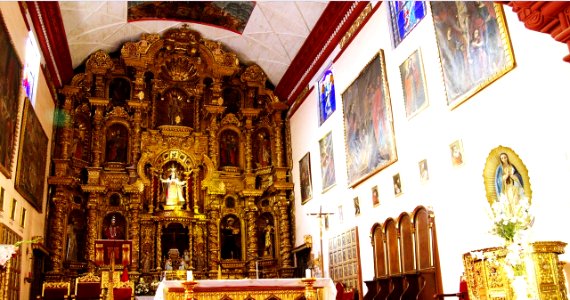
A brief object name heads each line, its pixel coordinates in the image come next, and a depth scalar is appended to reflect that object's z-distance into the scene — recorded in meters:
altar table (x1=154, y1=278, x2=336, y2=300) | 11.20
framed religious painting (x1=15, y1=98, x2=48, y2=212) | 13.03
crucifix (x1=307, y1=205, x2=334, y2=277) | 17.11
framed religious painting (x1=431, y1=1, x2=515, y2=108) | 8.94
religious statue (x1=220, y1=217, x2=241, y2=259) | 20.19
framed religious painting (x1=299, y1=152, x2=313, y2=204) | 18.77
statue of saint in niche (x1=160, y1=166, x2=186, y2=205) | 19.55
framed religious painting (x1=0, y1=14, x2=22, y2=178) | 10.92
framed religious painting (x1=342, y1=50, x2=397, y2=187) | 13.32
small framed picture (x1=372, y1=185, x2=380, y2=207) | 13.77
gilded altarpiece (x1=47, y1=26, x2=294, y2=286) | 18.80
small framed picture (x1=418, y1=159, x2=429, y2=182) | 11.48
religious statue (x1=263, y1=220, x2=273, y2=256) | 20.09
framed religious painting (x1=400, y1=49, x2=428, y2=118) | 11.71
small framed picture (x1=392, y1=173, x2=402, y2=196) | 12.62
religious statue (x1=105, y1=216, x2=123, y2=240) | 18.73
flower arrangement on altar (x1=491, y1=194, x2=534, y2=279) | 7.34
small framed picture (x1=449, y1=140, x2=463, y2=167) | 10.18
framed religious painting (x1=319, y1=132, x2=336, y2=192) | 16.88
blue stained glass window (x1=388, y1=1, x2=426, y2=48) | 12.14
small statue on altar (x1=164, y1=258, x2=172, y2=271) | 18.17
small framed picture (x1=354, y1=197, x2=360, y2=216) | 14.88
